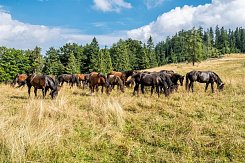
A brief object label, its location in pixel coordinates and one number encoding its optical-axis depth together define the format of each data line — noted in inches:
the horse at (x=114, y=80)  853.7
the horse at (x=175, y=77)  853.7
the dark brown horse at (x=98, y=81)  787.4
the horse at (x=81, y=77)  1305.7
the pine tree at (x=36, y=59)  3039.1
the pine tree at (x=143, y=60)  3671.3
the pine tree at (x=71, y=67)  3177.9
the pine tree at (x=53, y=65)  3213.6
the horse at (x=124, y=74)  1047.7
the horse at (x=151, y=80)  699.4
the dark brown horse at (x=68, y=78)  1279.5
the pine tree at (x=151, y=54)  4001.0
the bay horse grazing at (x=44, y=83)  658.2
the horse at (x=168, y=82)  727.0
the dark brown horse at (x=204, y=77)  824.7
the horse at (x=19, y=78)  1308.6
